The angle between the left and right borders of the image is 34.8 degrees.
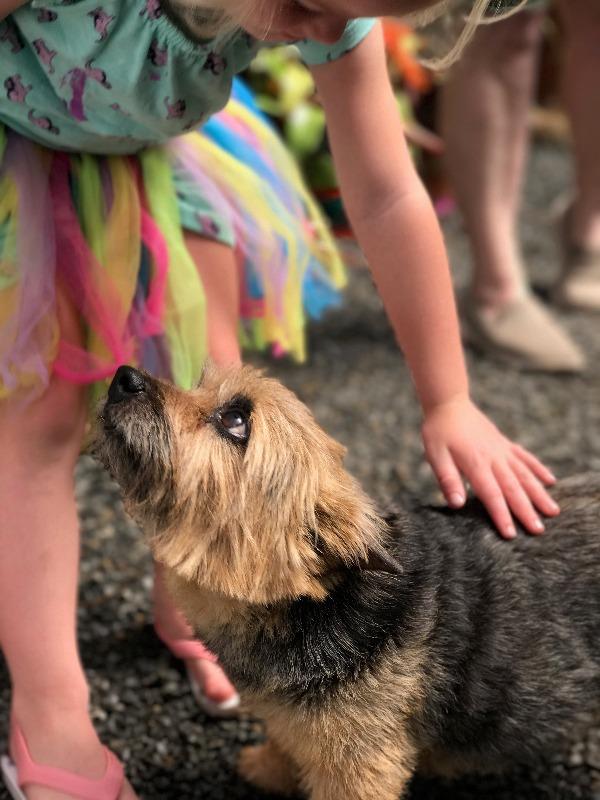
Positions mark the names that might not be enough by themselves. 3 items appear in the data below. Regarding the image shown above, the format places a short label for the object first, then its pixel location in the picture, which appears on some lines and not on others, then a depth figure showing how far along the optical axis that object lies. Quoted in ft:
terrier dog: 3.78
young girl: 4.15
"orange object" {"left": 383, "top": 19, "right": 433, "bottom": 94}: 11.19
